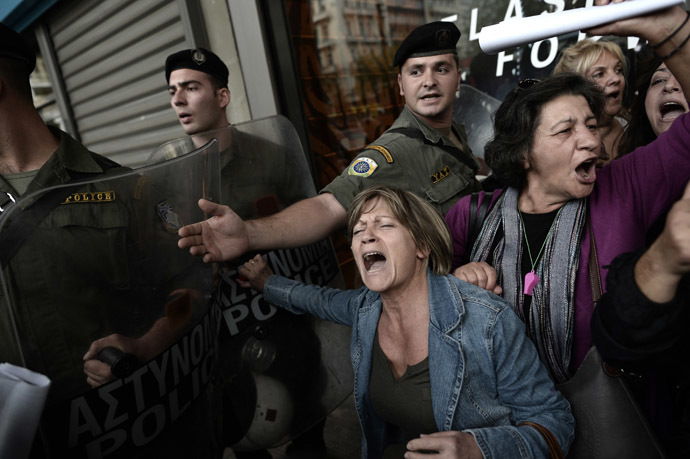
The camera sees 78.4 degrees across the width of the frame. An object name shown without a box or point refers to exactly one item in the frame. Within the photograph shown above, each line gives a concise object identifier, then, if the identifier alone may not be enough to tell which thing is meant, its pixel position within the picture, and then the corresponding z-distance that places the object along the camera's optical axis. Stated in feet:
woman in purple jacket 4.40
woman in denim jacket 4.16
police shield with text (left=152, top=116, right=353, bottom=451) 5.88
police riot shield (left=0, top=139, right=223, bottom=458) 3.09
